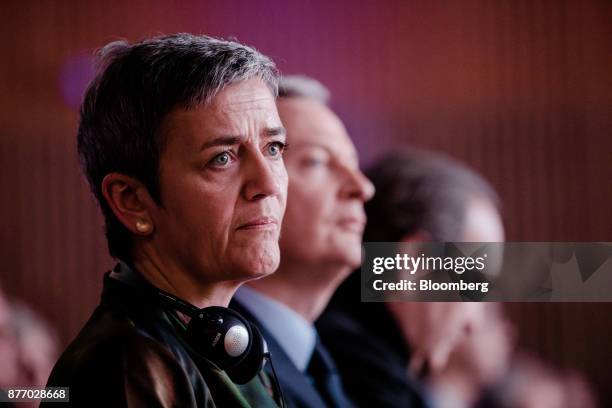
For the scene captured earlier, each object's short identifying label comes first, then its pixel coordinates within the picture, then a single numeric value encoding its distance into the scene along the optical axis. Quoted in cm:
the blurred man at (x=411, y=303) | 421
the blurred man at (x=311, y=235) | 400
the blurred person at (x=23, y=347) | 406
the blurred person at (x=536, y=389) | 428
